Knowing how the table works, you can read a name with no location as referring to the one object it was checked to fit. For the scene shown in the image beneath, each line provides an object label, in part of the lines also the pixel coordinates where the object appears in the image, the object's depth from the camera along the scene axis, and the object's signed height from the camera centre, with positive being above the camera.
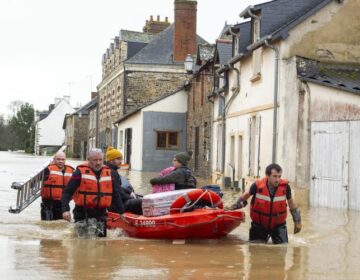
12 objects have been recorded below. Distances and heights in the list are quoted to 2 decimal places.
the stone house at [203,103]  27.67 +2.66
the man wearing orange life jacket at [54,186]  12.68 -0.57
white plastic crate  11.17 -0.74
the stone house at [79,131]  74.12 +2.71
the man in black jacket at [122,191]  11.36 -0.61
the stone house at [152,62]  39.22 +5.78
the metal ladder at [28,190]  12.98 -0.68
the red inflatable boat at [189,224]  10.81 -1.06
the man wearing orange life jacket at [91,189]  10.62 -0.51
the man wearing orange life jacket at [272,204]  10.50 -0.67
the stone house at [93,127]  58.31 +2.63
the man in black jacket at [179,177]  11.36 -0.31
